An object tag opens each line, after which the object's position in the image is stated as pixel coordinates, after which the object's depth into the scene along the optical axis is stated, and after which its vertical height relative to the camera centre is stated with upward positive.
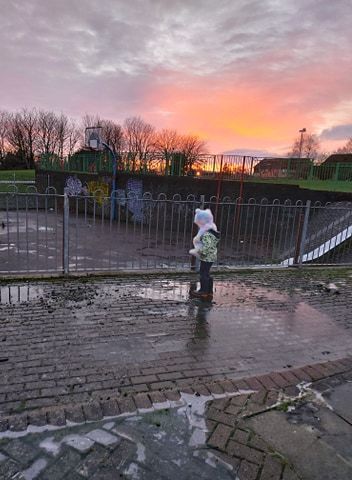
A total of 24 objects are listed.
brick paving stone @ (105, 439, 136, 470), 2.56 -1.99
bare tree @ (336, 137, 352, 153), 59.18 +6.18
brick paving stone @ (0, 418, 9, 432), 2.82 -2.00
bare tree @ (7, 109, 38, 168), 55.81 +4.25
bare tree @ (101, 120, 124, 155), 52.84 +5.27
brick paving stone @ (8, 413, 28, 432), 2.84 -2.00
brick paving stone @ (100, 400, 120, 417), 3.08 -1.99
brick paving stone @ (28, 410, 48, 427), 2.92 -2.00
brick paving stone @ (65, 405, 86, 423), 2.98 -2.00
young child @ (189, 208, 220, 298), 6.18 -1.16
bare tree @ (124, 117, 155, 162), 55.06 +5.42
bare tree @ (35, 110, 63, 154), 56.06 +4.98
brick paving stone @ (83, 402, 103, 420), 3.02 -2.00
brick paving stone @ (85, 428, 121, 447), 2.74 -1.99
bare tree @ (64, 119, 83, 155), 57.50 +4.37
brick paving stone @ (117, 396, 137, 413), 3.14 -1.99
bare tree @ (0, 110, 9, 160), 56.12 +4.22
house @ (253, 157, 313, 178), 18.27 +0.72
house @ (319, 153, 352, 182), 19.25 +0.72
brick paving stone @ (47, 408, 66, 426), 2.94 -2.00
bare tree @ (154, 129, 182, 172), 49.99 +4.39
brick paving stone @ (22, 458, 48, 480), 2.41 -2.00
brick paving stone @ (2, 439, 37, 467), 2.54 -2.00
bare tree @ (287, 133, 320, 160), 61.82 +6.20
